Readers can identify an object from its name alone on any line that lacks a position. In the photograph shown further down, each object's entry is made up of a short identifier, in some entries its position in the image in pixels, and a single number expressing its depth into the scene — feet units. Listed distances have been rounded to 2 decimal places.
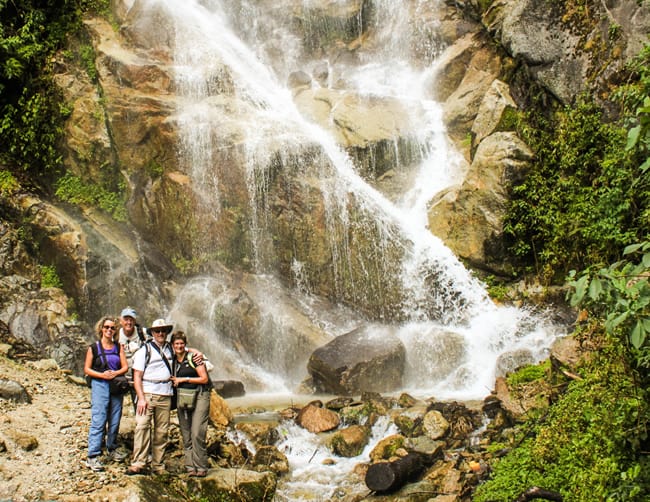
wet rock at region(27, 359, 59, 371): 31.60
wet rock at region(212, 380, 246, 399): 37.93
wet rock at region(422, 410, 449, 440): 26.81
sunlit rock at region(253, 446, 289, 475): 25.58
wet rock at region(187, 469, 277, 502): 19.54
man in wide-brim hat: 19.88
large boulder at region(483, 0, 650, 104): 41.68
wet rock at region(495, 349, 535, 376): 34.53
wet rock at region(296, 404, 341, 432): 30.07
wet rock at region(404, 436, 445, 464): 24.98
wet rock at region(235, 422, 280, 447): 28.10
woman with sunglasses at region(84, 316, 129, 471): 19.84
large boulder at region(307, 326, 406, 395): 36.70
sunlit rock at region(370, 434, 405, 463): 26.16
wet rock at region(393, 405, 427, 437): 27.72
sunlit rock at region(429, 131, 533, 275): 44.34
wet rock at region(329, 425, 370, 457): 27.50
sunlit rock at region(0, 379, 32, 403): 24.27
